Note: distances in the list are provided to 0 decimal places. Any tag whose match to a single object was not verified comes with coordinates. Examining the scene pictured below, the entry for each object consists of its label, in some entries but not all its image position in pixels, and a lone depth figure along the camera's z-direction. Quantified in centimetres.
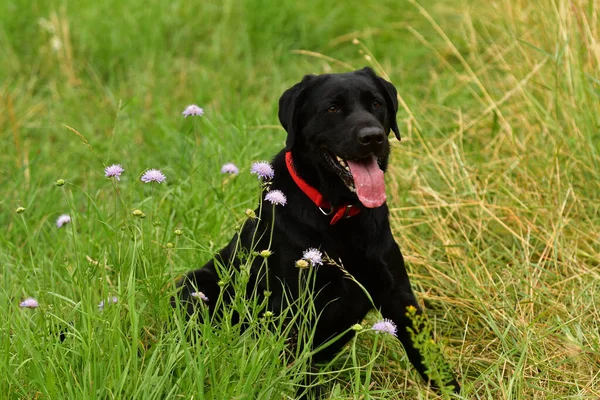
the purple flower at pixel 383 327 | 477
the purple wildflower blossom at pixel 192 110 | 645
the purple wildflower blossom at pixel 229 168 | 673
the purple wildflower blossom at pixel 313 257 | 482
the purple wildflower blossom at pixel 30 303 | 575
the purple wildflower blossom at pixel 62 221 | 617
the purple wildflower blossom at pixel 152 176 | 534
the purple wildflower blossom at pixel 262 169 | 545
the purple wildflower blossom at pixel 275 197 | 514
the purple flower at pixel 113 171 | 531
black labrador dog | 583
